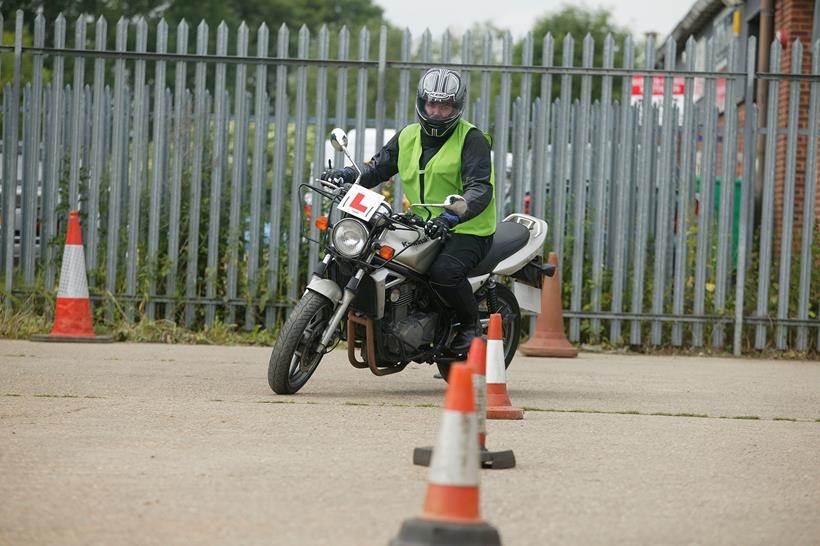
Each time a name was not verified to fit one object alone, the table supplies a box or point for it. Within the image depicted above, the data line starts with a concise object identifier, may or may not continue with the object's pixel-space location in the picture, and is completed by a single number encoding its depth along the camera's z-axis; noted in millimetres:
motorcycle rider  16047
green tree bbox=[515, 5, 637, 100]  111250
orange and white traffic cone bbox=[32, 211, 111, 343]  22531
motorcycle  15633
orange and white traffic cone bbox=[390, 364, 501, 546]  8195
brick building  31922
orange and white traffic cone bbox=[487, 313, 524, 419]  13492
